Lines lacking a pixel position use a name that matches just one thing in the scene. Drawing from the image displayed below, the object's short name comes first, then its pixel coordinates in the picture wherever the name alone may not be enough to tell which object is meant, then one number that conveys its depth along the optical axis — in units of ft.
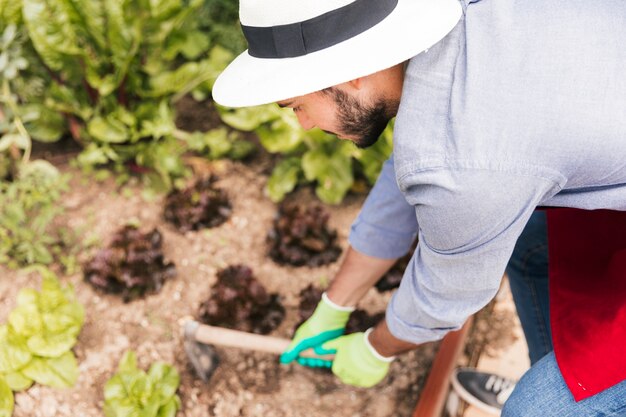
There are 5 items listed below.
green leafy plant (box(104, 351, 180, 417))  6.88
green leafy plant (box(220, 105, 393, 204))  9.12
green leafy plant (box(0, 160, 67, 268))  8.42
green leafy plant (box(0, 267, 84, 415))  7.16
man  4.04
